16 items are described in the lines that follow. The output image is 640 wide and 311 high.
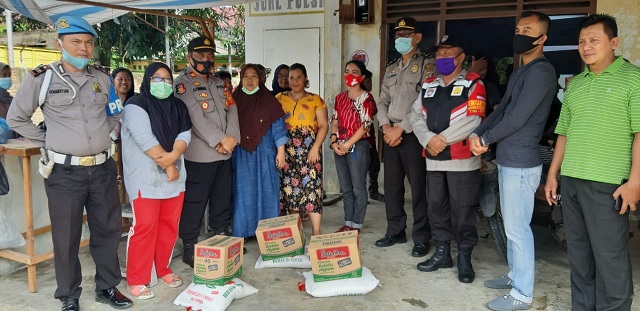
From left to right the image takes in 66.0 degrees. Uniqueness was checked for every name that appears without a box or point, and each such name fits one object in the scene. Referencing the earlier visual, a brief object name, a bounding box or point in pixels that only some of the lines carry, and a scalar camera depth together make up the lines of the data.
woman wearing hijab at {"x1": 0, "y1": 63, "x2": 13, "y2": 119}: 4.61
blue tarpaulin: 4.68
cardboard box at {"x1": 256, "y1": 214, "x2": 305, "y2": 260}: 3.71
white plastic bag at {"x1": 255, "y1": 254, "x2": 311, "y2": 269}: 3.76
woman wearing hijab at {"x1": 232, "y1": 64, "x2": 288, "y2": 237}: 4.04
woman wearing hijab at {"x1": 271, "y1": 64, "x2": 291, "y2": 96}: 5.01
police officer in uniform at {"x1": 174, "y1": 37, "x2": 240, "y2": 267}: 3.63
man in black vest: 3.37
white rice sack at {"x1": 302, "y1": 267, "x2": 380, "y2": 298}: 3.23
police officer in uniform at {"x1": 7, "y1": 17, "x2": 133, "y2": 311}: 2.81
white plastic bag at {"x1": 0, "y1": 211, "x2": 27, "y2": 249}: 3.40
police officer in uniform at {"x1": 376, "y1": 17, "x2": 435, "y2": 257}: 3.89
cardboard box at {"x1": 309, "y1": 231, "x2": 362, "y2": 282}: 3.23
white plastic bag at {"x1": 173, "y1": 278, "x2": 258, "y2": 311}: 2.98
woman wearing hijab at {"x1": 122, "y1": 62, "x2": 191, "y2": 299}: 3.16
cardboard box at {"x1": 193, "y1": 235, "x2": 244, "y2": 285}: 3.08
